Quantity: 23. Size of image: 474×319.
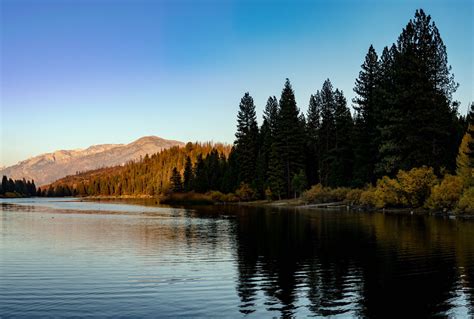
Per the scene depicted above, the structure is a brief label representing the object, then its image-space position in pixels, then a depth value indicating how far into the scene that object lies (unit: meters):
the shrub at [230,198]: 100.46
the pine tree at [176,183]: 138.25
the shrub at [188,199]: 101.88
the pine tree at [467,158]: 44.75
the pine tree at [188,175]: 129.88
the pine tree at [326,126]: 91.16
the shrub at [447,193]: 45.72
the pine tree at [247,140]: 103.75
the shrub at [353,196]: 64.94
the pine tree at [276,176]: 89.44
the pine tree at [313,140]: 99.00
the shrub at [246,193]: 98.94
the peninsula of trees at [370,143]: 53.50
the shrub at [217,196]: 103.05
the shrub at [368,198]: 59.49
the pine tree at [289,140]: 91.25
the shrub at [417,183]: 50.83
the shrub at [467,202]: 41.53
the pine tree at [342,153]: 78.40
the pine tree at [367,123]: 70.12
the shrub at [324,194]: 71.69
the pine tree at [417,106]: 54.50
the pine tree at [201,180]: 117.83
